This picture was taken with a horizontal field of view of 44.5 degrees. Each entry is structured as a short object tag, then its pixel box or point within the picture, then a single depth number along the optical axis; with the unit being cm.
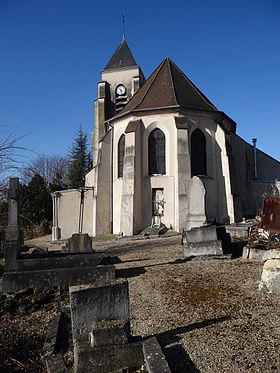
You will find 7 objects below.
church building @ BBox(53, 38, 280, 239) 2173
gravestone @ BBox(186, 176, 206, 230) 1309
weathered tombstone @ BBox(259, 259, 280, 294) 625
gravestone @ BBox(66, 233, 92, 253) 1065
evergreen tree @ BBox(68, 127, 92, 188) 4553
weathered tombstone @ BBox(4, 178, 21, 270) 800
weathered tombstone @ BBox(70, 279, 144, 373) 381
